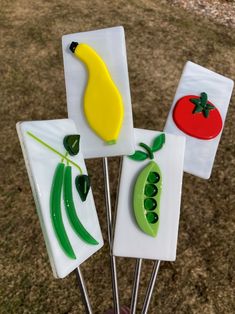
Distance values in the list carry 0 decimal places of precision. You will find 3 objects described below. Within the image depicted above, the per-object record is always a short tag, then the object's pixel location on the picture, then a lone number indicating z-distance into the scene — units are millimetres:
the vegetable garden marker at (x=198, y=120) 278
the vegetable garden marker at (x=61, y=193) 225
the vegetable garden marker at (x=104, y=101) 262
